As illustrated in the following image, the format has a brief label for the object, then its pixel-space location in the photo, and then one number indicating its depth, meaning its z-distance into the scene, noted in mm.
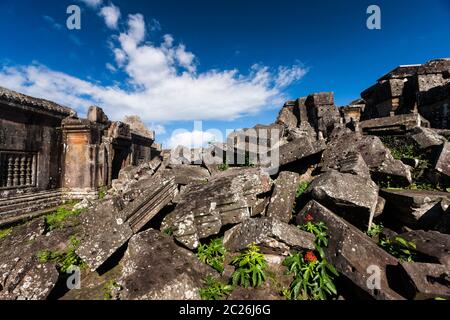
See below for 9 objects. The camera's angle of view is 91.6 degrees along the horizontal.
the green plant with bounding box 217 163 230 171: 7430
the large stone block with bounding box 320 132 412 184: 5268
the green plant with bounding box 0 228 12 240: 5623
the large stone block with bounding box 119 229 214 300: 2881
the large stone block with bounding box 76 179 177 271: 3777
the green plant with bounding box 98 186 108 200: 8692
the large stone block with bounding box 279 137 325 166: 5863
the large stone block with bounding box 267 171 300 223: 4574
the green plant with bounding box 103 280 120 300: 3176
